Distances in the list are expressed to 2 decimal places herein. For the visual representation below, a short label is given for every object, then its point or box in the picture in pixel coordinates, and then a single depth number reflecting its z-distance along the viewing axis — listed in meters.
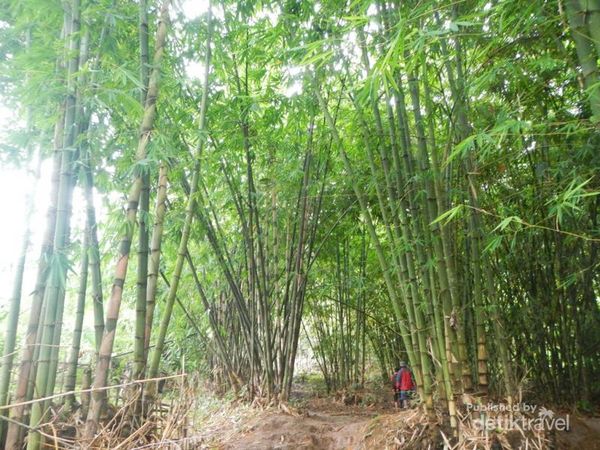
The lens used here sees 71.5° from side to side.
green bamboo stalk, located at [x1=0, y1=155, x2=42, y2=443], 2.12
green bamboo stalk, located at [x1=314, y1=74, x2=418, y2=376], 2.81
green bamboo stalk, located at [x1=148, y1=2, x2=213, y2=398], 2.18
